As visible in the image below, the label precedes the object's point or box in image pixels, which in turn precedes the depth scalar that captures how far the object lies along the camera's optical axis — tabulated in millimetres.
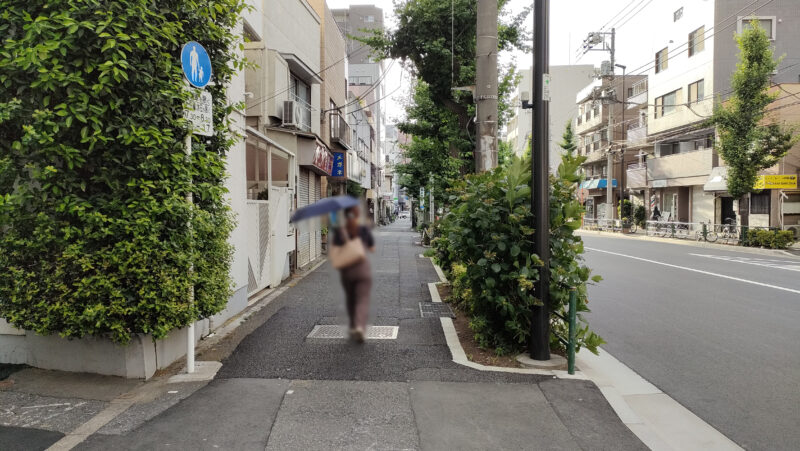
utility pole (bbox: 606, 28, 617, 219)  45000
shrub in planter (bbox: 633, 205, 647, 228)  49656
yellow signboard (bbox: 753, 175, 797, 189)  29203
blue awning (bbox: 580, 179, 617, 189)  57812
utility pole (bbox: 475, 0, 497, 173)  8727
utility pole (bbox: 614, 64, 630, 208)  47516
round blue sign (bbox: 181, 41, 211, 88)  4525
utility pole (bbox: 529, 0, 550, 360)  7336
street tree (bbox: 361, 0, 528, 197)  16688
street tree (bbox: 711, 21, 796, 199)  27438
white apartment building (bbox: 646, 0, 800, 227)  34906
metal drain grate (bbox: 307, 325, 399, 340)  8812
